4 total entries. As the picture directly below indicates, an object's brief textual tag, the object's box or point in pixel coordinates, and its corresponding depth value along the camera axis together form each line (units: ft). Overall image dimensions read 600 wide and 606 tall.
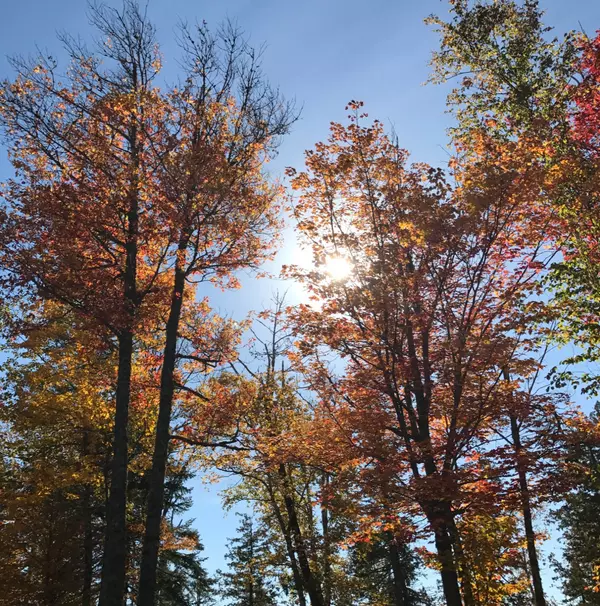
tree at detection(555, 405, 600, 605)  76.69
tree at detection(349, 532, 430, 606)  88.33
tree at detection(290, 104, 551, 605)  28.68
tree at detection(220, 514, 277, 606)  99.54
